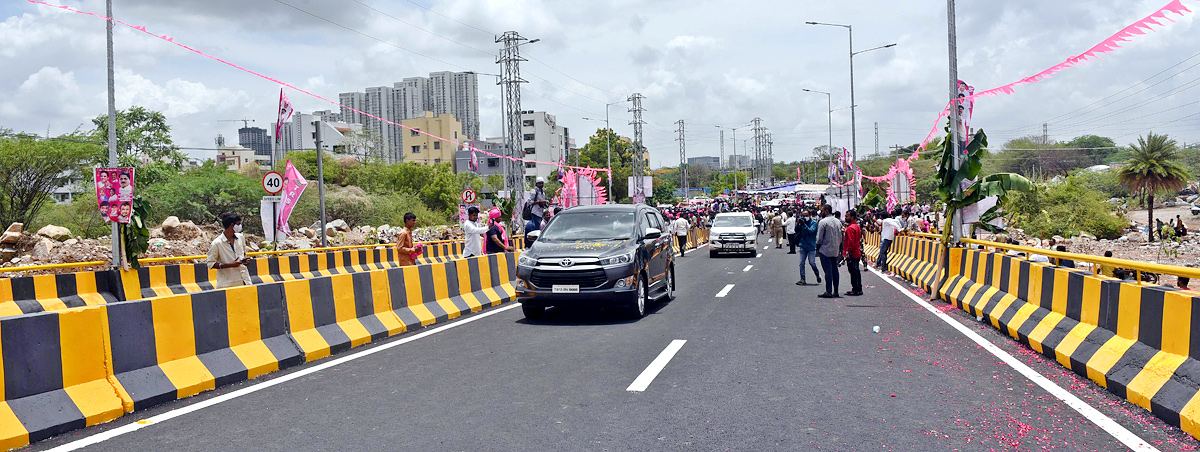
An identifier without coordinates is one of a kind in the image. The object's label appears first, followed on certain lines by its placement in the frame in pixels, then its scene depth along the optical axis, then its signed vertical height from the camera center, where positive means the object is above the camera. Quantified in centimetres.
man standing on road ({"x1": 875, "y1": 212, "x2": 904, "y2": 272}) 1973 -123
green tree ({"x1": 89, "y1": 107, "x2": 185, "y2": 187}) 4919 +407
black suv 1077 -99
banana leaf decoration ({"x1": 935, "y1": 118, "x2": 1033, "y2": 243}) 1278 -5
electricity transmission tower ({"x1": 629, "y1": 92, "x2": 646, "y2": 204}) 5526 +245
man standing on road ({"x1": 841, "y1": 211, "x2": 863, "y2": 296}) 1406 -125
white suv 2766 -178
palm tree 4219 +35
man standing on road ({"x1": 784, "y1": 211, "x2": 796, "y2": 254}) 2709 -166
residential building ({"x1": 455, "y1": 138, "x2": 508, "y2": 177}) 10381 +395
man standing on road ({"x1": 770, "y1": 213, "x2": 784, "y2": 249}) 3383 -179
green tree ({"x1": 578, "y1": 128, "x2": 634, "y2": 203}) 9750 +389
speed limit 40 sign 1788 +34
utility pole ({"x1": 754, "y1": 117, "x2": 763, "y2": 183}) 11714 +605
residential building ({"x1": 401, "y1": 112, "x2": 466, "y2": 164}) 10181 +701
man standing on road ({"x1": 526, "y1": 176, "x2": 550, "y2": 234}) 1794 -31
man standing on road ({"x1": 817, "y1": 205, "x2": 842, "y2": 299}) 1390 -112
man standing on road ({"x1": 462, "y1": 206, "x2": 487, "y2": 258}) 1511 -86
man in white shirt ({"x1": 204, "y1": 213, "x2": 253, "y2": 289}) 948 -67
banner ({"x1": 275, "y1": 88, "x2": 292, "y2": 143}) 2095 +224
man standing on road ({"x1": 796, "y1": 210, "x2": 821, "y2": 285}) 1647 -111
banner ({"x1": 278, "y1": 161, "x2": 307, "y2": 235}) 1953 +24
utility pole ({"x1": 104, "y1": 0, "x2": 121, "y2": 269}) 1186 +83
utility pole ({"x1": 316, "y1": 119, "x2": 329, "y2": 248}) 2252 +23
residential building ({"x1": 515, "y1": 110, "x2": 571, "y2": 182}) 11338 +715
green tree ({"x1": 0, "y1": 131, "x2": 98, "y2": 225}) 3030 +135
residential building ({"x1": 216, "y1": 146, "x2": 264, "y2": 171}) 10070 +572
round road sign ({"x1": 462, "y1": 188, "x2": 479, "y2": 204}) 2791 -11
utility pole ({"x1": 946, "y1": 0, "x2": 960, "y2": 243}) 1302 +113
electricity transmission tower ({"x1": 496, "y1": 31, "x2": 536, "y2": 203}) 3631 +456
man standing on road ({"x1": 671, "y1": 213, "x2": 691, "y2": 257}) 2930 -151
